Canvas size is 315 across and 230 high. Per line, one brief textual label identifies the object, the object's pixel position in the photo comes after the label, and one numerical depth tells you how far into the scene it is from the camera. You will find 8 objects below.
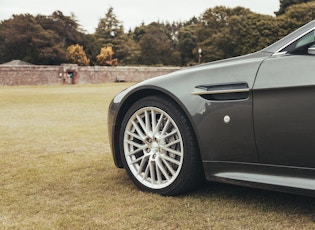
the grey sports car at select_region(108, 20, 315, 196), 2.35
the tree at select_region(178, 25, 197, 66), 88.06
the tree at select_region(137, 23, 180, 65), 84.56
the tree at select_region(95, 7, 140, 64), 80.19
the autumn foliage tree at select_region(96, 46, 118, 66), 72.25
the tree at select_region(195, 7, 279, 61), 65.56
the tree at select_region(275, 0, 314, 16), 77.44
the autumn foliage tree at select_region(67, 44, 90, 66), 70.31
